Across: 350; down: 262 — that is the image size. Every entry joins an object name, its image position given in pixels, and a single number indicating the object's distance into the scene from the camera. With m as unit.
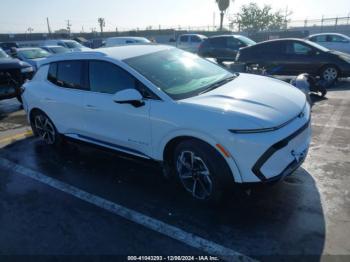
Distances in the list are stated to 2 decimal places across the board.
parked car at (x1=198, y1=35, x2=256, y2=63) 16.20
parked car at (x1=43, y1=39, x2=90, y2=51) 21.09
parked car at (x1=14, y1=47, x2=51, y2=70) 13.97
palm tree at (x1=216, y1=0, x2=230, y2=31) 51.41
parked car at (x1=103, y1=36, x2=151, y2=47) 20.19
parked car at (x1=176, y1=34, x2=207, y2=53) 22.58
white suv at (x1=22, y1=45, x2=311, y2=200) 3.10
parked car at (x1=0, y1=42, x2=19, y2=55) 26.57
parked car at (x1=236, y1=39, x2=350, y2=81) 9.72
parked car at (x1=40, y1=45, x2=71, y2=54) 16.56
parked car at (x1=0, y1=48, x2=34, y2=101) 8.47
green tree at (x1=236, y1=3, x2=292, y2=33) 48.53
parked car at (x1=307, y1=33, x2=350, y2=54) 16.33
